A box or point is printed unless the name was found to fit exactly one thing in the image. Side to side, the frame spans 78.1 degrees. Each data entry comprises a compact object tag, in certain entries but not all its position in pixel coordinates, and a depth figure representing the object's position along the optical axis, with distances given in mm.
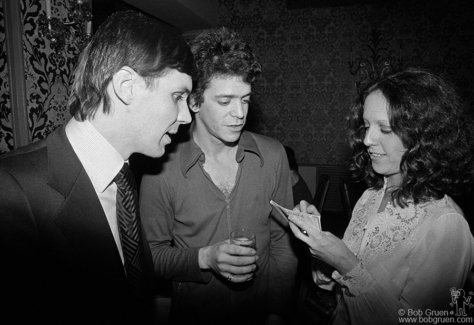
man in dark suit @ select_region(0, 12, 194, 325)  915
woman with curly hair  1228
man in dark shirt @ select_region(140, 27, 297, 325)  1650
